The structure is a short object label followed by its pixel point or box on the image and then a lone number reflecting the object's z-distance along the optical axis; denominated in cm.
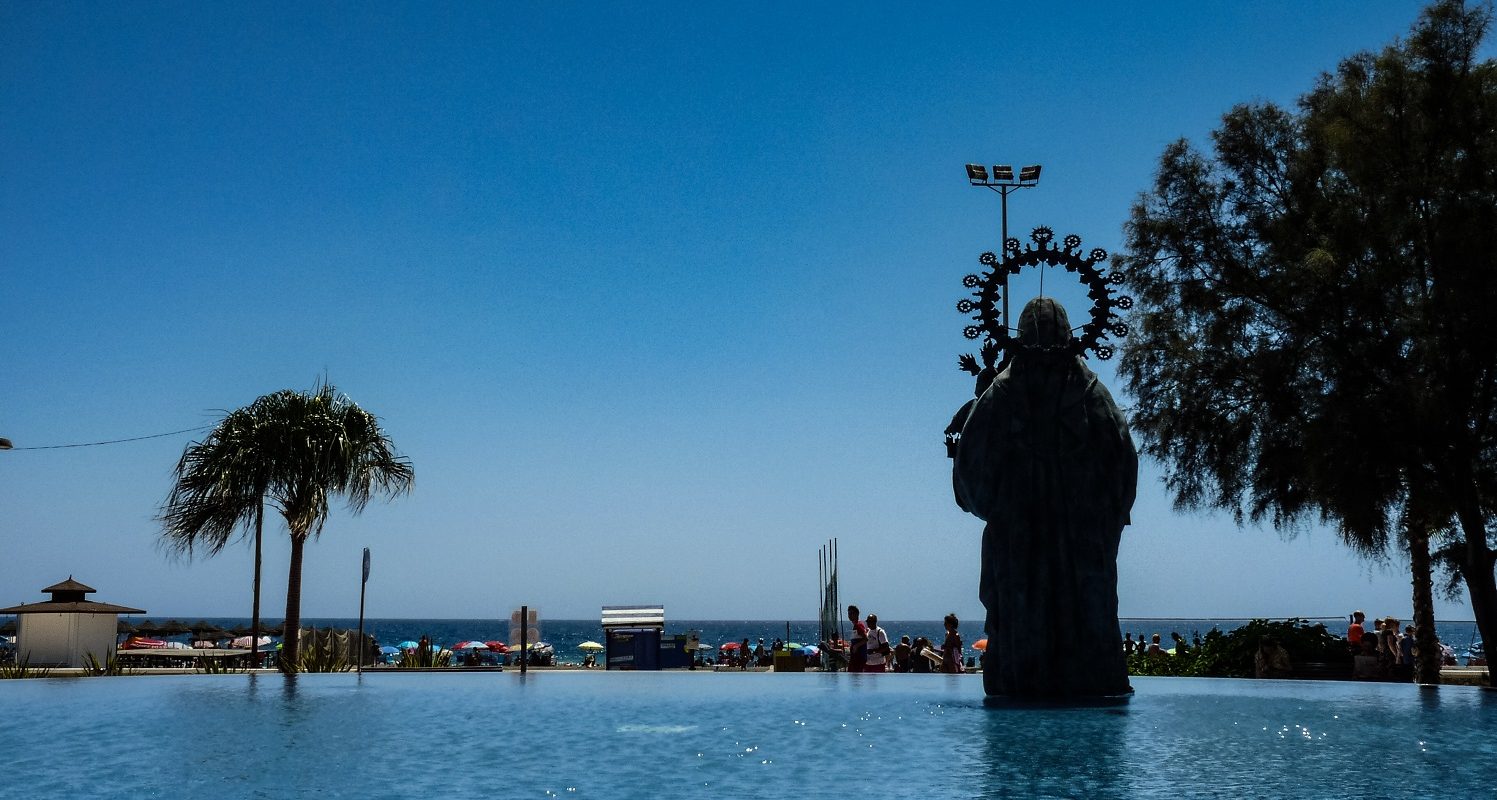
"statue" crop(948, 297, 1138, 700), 1614
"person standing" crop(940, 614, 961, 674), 2490
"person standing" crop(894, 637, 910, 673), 2678
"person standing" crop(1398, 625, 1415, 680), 2241
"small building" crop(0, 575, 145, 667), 2959
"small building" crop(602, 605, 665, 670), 3038
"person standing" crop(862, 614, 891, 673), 2458
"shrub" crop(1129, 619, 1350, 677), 2322
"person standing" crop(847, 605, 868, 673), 2466
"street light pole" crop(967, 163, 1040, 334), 3023
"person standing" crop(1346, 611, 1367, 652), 2432
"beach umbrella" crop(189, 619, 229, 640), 5653
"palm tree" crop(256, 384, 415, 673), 2755
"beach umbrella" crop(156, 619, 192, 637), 5803
